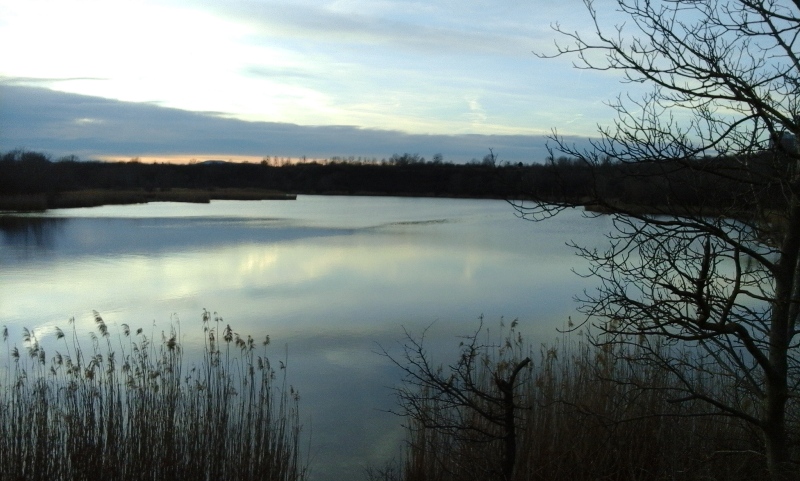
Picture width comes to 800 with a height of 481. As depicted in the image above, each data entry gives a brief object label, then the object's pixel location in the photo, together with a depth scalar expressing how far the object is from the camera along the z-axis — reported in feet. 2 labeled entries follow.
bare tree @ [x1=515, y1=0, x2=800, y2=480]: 7.79
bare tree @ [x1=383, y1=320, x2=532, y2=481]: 9.89
